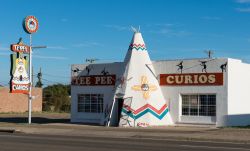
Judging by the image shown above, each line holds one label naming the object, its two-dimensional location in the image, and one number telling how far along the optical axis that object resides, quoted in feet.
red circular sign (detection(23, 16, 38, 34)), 118.62
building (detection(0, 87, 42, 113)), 212.43
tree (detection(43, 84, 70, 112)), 239.71
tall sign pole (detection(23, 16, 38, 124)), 118.73
